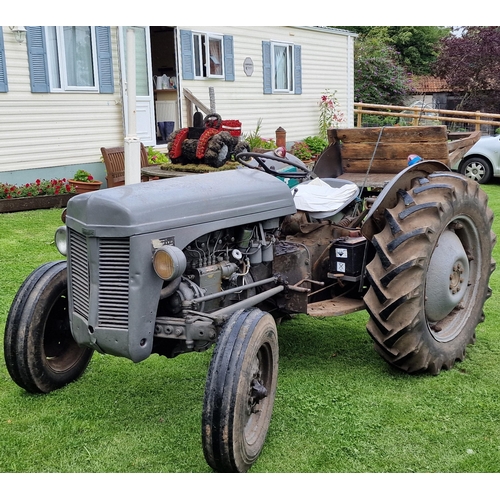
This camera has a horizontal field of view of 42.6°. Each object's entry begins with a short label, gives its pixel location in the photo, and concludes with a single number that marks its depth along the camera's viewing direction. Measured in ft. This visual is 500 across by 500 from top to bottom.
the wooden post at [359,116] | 59.41
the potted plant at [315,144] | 52.36
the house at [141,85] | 33.53
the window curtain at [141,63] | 39.83
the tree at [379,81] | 81.25
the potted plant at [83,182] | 33.84
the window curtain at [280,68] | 51.93
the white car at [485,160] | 43.01
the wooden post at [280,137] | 45.33
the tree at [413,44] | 103.55
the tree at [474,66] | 77.77
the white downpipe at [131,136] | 22.81
